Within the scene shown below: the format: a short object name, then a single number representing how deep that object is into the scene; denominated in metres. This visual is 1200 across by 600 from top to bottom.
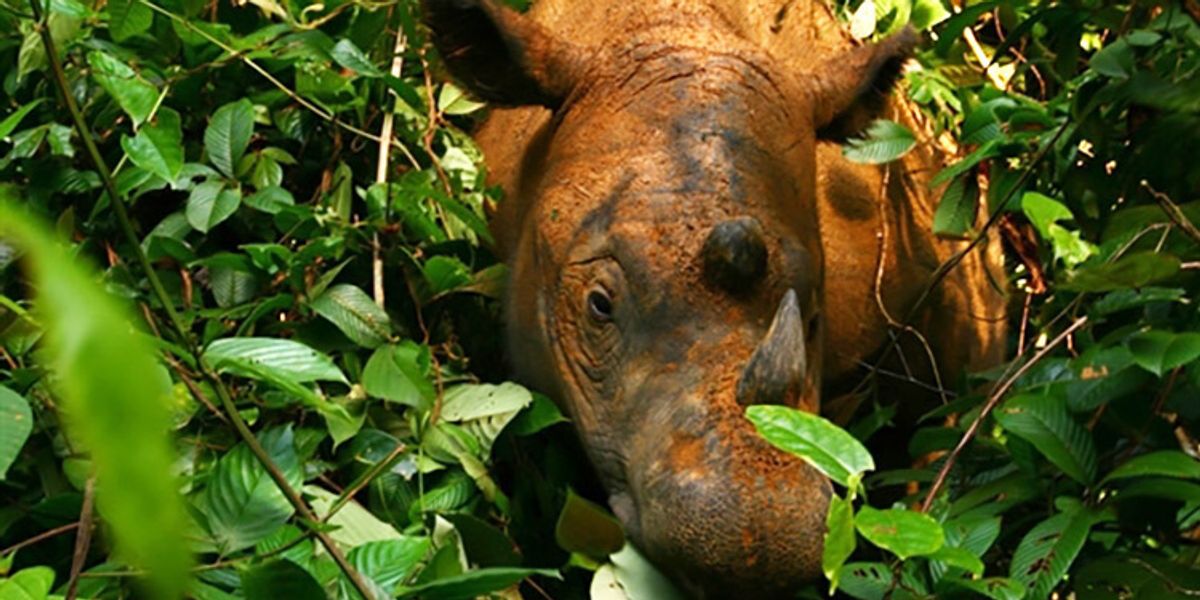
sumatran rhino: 2.66
